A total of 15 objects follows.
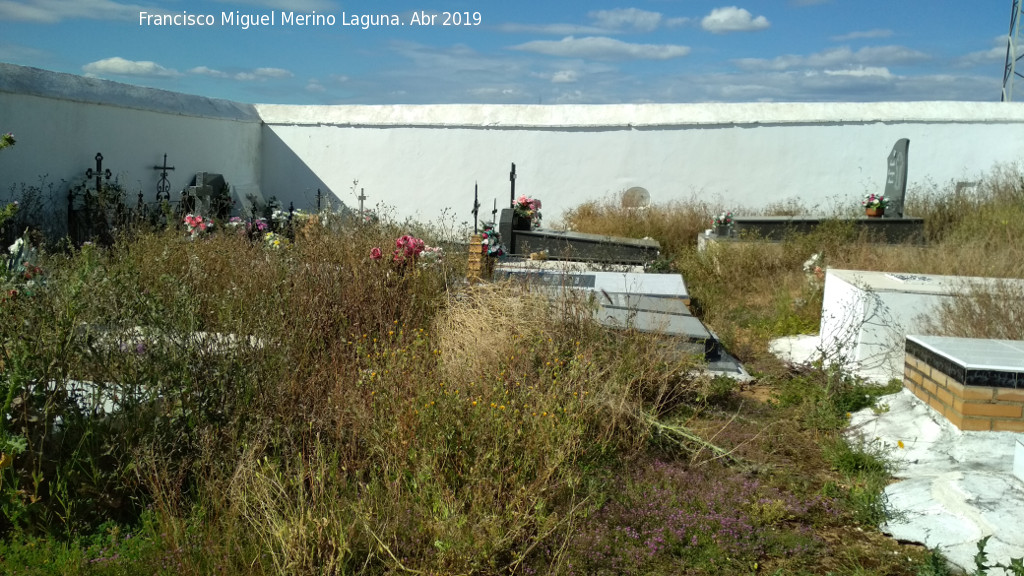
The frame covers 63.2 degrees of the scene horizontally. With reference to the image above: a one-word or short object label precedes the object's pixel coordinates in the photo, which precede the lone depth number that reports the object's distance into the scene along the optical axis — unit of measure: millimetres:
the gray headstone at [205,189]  12648
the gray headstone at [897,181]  12219
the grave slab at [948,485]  3564
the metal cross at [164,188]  13130
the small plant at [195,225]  8821
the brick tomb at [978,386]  4285
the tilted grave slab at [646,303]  6246
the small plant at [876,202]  12078
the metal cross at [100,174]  11564
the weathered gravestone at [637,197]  15977
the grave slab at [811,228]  11805
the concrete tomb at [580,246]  11719
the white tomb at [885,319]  6449
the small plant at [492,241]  9535
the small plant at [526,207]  12523
